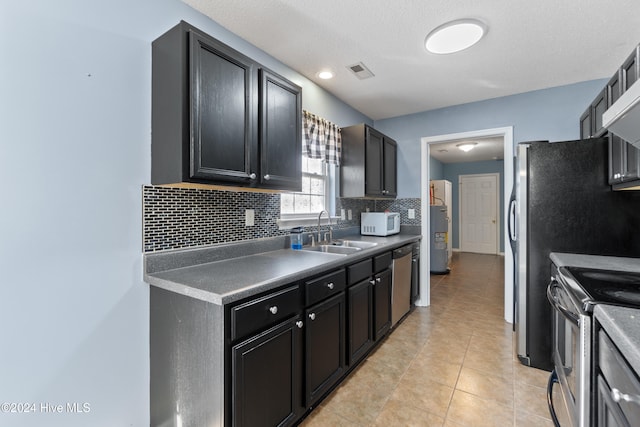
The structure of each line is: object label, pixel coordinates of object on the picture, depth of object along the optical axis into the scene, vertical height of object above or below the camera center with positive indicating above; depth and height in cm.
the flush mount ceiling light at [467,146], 516 +126
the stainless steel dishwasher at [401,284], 277 -73
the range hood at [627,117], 102 +38
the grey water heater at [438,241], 529 -52
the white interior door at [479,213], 731 +1
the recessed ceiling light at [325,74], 261 +130
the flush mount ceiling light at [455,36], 188 +124
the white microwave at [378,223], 333 -12
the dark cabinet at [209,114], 140 +54
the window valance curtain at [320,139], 267 +75
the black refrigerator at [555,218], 202 -4
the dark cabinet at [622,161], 162 +32
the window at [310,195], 265 +19
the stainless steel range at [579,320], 111 -47
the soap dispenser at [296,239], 242 -22
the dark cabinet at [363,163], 309 +56
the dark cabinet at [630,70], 154 +82
